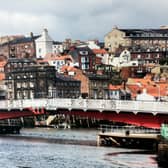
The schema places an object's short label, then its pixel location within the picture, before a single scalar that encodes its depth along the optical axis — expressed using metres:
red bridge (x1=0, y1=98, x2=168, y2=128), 78.94
